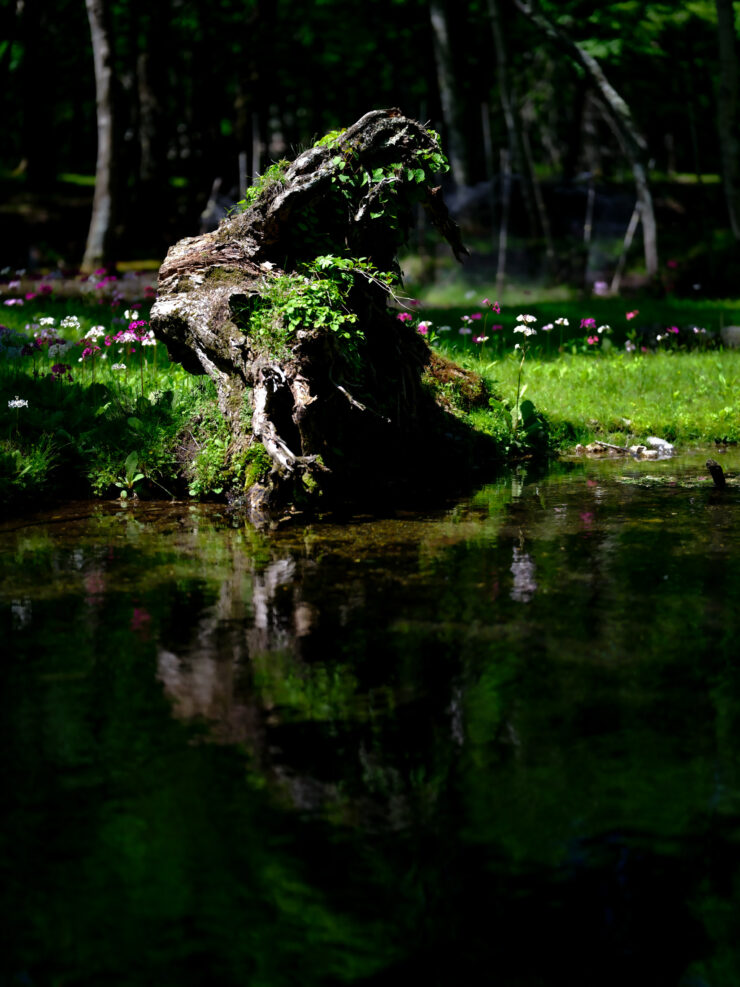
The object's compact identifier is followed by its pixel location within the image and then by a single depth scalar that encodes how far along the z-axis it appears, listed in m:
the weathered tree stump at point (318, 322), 6.40
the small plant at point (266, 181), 6.87
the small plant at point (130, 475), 6.89
